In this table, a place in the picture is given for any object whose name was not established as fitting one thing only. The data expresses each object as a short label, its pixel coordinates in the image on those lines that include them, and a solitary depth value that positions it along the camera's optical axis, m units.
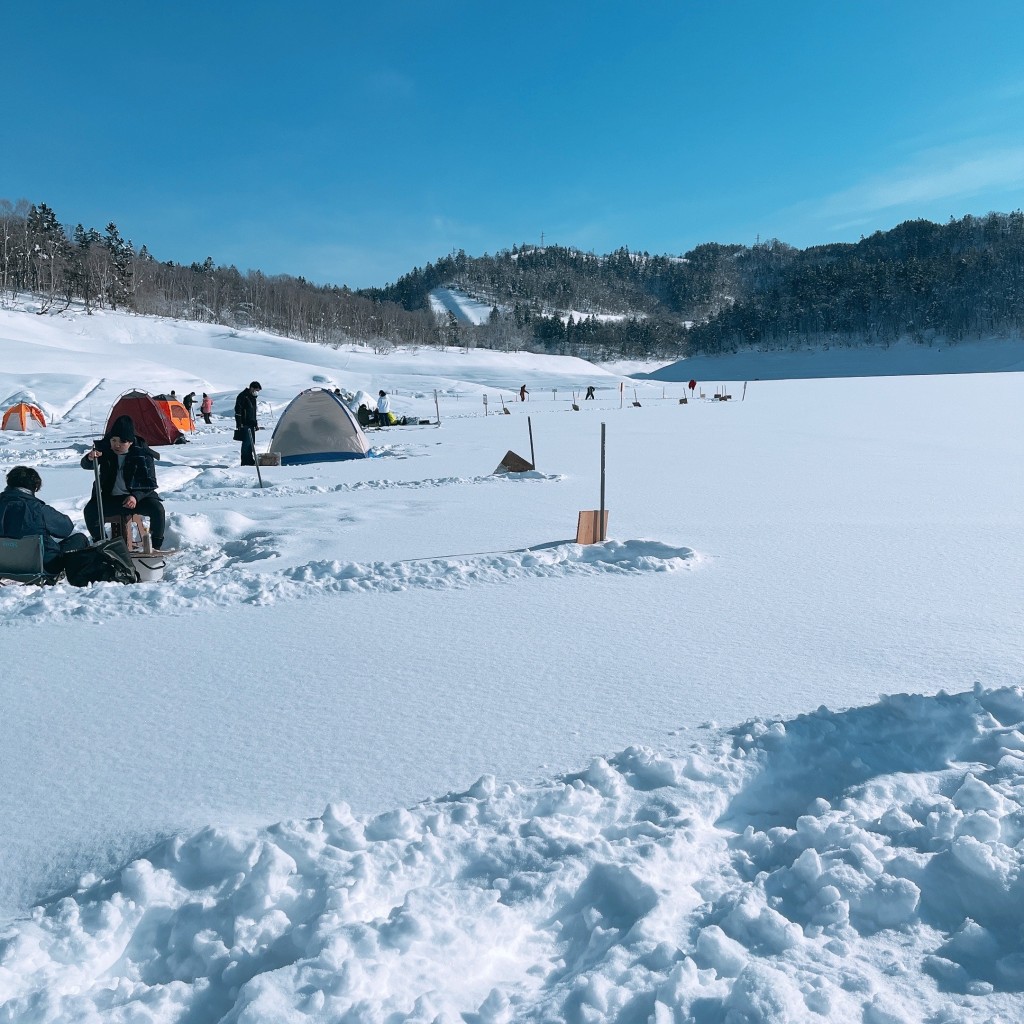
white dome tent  14.48
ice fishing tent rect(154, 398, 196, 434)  20.48
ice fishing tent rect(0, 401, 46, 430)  21.81
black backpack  5.79
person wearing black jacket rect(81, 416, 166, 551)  6.55
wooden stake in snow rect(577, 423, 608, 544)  6.68
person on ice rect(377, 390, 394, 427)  21.78
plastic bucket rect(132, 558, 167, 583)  6.11
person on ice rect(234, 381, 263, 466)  12.99
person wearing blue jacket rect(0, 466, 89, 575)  5.39
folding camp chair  5.47
